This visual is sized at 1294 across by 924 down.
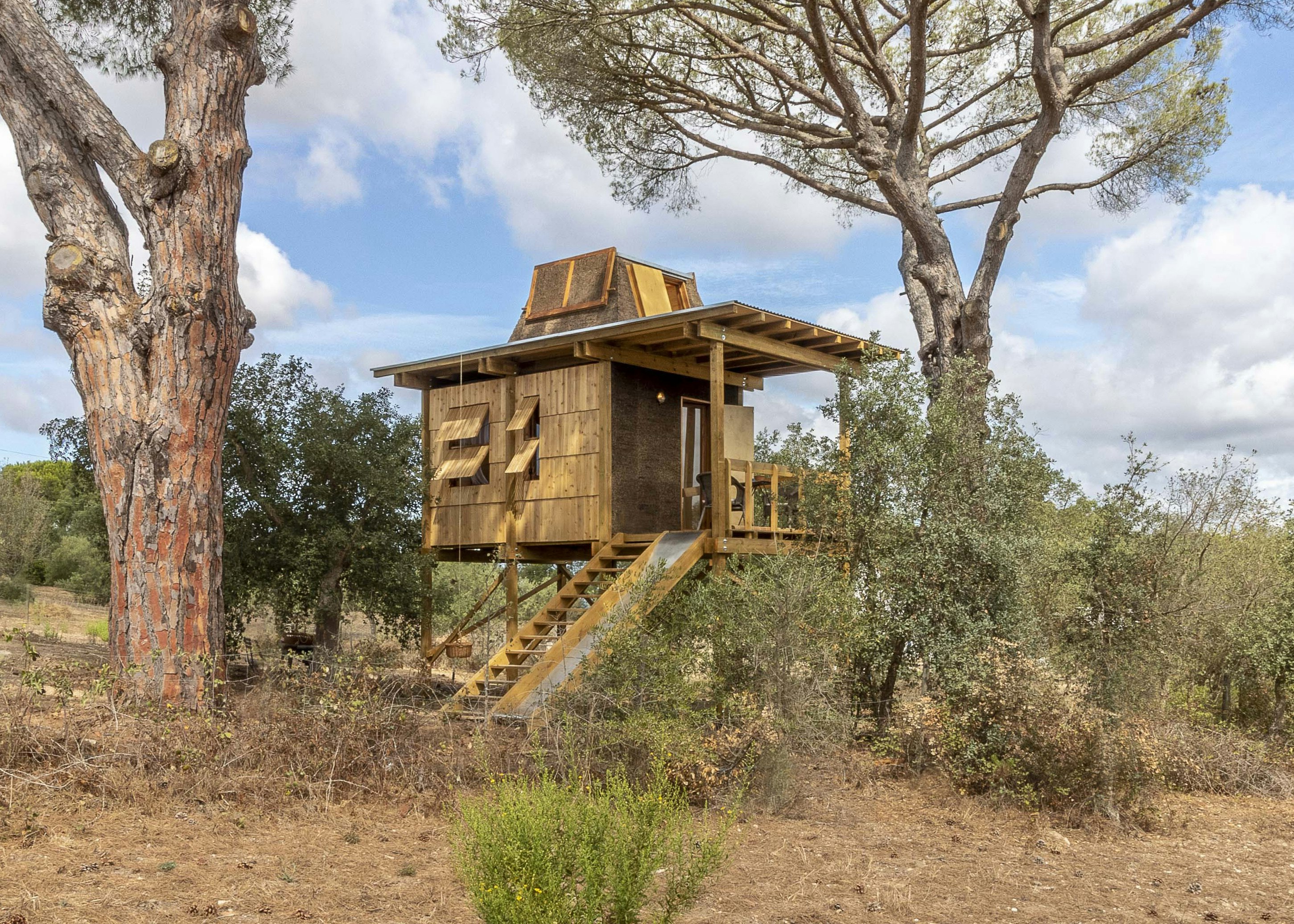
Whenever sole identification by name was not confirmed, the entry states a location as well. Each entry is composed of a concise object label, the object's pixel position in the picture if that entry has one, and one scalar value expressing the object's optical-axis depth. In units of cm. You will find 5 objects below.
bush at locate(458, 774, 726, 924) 382
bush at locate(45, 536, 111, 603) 2428
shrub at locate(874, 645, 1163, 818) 789
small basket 1480
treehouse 1180
